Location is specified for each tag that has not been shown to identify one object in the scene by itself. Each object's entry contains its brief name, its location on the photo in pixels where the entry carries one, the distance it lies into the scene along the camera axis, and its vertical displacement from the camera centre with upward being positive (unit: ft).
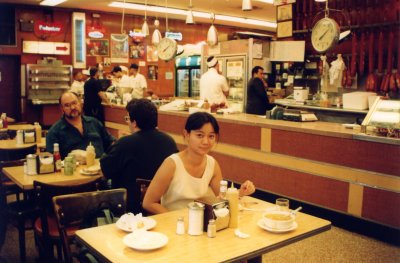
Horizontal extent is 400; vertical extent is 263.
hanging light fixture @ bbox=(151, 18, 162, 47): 27.07 +3.14
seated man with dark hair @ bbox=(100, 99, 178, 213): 10.52 -1.64
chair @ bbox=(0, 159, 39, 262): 11.59 -3.47
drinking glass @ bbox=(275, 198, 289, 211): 8.11 -2.16
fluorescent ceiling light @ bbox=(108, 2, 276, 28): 38.78 +7.40
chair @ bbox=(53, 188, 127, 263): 8.18 -2.34
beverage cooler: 35.06 +1.00
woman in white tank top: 8.82 -1.80
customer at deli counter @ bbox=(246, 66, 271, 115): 26.63 -0.32
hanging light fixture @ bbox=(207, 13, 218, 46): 24.71 +2.95
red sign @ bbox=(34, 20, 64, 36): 39.37 +5.35
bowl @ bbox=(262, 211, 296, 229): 7.39 -2.27
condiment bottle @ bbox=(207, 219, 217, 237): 7.05 -2.29
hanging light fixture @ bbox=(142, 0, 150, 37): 27.65 +3.70
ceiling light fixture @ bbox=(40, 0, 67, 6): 35.72 +7.14
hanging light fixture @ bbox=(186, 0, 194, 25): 24.87 +4.06
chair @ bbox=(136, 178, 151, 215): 9.62 -2.18
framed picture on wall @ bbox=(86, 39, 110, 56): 41.78 +3.94
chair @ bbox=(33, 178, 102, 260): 9.85 -2.80
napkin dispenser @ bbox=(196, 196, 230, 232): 7.16 -2.06
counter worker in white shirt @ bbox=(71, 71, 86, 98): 37.63 +0.24
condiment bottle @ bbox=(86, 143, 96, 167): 12.73 -2.03
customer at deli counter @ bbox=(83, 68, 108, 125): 30.12 -0.71
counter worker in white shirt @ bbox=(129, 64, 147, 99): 31.17 +0.34
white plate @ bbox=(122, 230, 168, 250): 6.46 -2.35
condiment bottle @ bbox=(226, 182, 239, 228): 7.45 -2.00
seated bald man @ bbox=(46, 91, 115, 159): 14.21 -1.50
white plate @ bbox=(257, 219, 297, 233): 7.35 -2.39
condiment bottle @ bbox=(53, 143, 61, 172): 12.21 -2.08
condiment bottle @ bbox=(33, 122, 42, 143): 17.08 -1.89
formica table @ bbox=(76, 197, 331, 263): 6.28 -2.44
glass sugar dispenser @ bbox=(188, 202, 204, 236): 7.04 -2.14
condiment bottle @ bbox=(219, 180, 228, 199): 7.52 -1.73
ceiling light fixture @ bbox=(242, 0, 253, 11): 20.37 +3.97
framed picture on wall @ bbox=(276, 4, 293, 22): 27.09 +4.89
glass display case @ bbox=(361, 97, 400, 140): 13.89 -0.98
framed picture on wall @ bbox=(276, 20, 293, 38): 27.17 +3.85
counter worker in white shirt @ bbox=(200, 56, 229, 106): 27.35 +0.17
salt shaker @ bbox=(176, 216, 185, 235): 7.17 -2.31
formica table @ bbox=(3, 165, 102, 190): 11.01 -2.44
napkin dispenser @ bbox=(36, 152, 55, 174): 11.91 -2.13
